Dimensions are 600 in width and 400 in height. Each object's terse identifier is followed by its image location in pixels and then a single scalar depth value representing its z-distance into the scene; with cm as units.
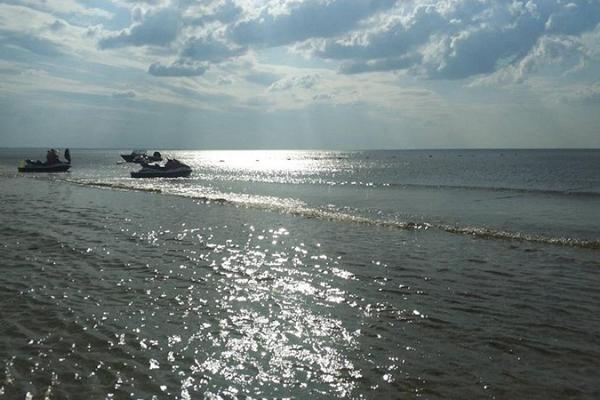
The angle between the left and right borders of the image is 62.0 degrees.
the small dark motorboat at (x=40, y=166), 6655
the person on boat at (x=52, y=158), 6950
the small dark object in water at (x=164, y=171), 6284
